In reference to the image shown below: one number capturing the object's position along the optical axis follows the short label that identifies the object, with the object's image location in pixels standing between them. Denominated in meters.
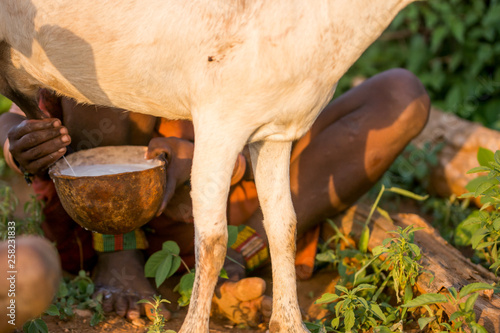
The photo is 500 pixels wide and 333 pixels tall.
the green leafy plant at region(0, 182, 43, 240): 2.71
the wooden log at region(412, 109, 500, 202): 3.68
